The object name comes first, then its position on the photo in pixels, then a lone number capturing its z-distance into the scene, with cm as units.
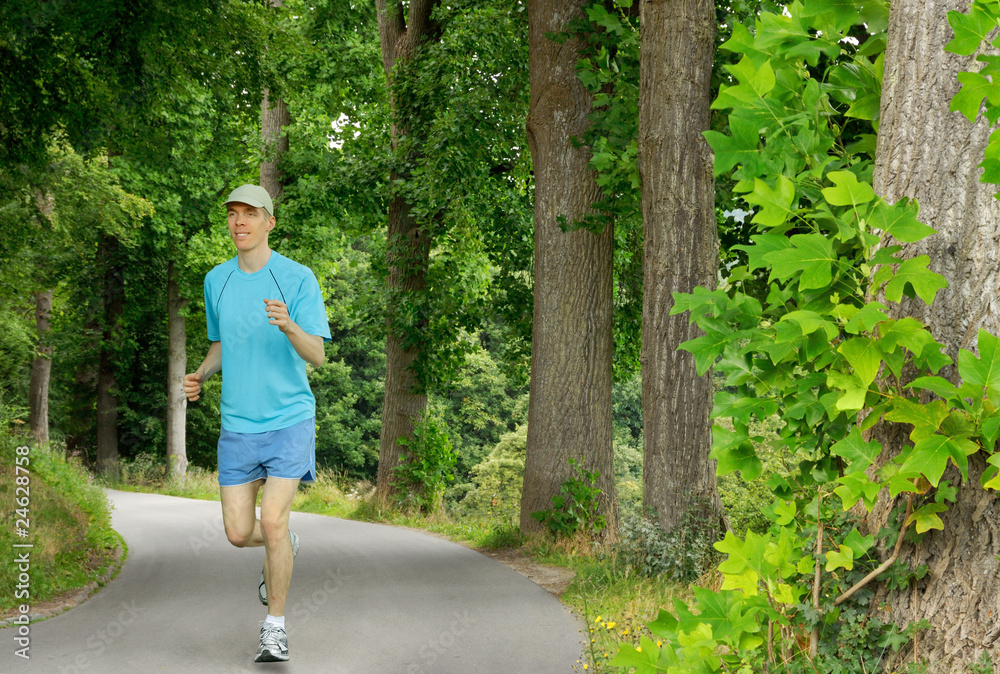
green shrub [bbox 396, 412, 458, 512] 1600
